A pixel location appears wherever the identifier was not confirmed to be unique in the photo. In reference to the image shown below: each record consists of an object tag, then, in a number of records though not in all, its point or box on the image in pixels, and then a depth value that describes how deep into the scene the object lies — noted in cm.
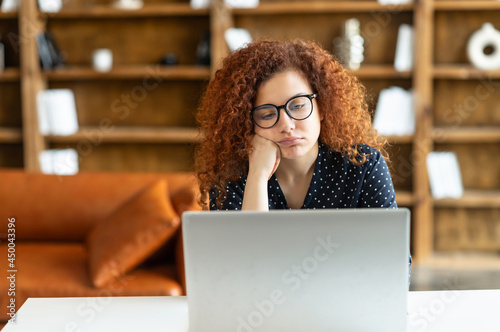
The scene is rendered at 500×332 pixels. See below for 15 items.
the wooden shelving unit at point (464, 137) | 350
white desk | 109
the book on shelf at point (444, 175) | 345
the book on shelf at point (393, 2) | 340
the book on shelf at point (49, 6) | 359
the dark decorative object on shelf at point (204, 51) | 355
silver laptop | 93
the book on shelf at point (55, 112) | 363
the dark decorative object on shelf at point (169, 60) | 363
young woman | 145
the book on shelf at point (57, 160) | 366
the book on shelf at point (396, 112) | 347
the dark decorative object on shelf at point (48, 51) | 356
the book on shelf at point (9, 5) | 360
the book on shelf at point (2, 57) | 373
